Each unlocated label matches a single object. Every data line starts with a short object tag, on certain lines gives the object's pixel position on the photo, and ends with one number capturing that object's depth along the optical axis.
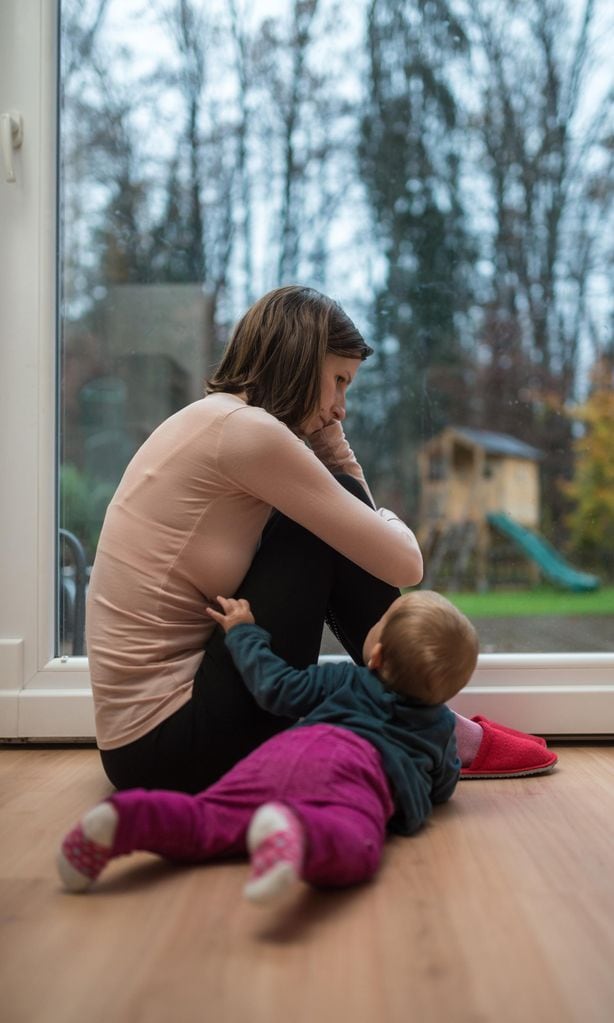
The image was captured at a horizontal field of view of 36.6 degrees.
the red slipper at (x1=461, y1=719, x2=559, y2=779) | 1.60
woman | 1.36
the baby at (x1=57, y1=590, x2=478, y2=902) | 0.99
